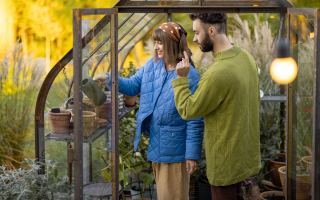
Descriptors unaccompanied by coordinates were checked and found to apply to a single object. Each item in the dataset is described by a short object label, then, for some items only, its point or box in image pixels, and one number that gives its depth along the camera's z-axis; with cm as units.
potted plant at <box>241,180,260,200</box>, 350
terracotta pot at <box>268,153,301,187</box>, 389
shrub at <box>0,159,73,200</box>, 241
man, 204
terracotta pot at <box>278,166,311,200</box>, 227
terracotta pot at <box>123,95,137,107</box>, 348
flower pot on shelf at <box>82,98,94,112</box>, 207
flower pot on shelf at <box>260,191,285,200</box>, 367
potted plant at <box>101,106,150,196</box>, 331
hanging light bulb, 247
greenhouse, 204
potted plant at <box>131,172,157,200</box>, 328
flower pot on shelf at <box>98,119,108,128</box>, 226
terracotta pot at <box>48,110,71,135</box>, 246
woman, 250
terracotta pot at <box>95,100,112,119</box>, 223
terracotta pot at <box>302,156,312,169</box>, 221
